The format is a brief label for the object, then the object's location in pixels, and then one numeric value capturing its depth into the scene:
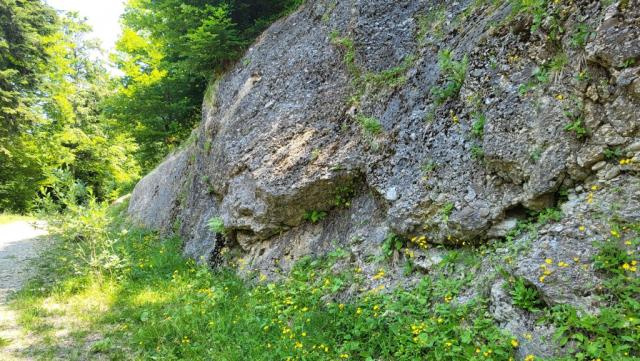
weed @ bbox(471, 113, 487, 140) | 4.13
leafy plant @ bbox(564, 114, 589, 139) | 3.32
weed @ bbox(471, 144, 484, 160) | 4.06
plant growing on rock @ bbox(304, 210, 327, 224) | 5.77
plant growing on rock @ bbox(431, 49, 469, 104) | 4.49
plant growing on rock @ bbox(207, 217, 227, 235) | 6.84
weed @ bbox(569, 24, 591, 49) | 3.38
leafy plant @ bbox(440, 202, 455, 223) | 4.08
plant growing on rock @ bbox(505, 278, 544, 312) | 3.00
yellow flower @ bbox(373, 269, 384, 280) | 4.36
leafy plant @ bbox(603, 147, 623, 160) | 3.13
